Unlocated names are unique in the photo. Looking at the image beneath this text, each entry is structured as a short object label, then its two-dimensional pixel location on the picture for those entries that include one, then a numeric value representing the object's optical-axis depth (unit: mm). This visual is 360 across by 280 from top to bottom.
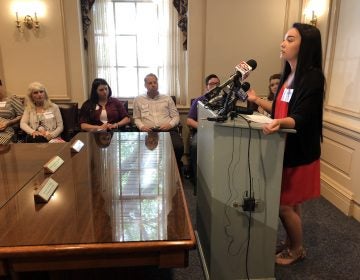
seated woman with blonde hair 3283
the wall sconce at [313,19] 3262
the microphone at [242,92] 1559
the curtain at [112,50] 3881
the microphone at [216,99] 1691
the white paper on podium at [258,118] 1582
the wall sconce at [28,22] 3598
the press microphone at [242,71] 1514
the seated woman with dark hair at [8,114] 3361
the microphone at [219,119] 1533
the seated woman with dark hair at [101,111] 3471
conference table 972
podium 1579
